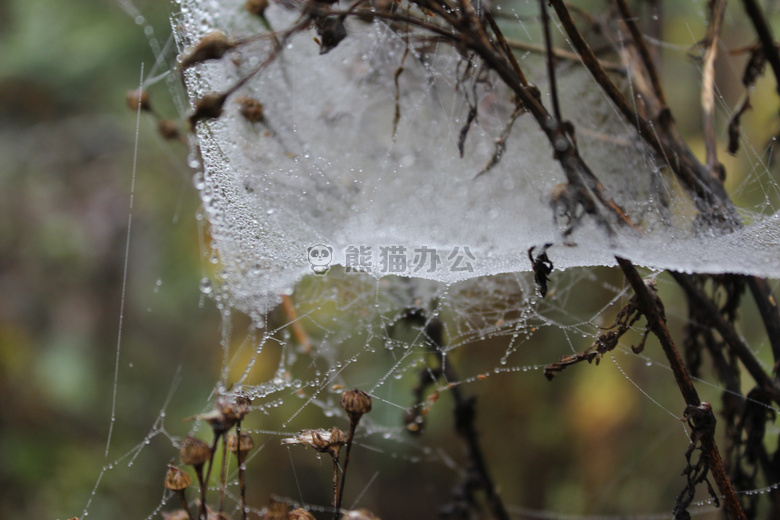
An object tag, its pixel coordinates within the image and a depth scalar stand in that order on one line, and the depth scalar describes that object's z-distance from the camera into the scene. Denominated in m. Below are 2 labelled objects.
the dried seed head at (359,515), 0.70
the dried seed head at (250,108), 0.79
